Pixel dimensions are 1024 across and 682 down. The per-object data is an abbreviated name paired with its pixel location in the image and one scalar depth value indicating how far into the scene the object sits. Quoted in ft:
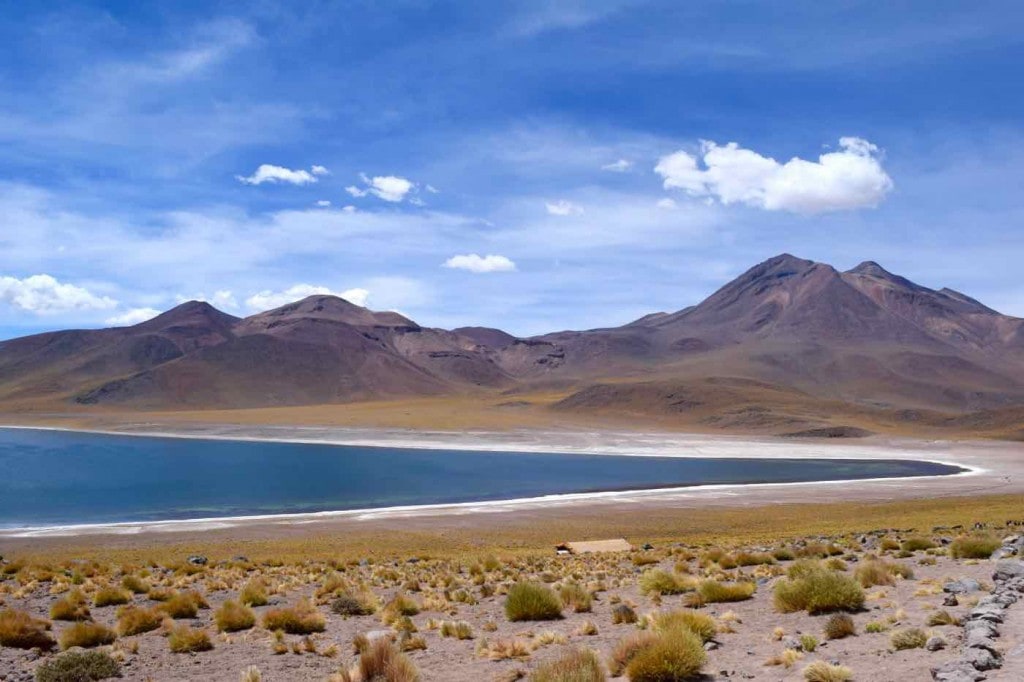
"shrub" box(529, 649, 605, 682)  23.63
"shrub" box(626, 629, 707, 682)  25.99
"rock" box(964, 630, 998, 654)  24.58
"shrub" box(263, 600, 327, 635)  39.09
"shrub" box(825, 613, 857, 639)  30.37
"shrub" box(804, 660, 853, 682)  24.09
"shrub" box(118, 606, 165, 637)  38.52
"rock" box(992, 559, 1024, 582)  37.81
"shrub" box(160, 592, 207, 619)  42.91
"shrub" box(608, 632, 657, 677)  27.12
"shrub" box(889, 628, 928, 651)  27.20
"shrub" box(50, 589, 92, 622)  42.73
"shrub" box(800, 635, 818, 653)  29.04
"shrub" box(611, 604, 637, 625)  37.83
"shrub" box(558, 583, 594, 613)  41.19
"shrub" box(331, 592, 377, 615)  43.39
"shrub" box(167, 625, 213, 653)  35.45
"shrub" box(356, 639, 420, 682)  27.71
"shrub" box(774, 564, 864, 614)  35.58
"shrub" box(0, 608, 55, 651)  35.68
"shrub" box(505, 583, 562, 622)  39.96
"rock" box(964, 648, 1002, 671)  22.84
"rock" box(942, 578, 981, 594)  36.73
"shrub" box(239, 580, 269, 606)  46.06
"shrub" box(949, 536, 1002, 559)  51.13
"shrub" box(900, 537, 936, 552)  57.34
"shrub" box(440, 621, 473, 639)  36.76
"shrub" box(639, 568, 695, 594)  44.52
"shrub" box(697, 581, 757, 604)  41.09
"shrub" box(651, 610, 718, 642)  31.40
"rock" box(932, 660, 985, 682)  22.01
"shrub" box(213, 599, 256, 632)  39.70
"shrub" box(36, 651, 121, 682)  29.81
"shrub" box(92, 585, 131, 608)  46.58
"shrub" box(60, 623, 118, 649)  36.09
